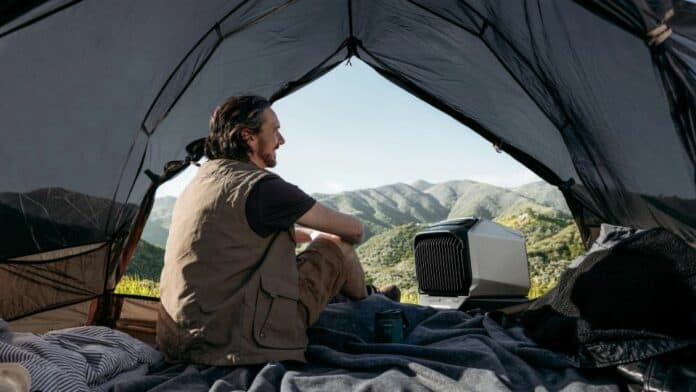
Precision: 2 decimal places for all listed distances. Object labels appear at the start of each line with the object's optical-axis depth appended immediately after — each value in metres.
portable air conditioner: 2.46
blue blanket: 1.26
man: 1.43
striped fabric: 1.10
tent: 1.68
